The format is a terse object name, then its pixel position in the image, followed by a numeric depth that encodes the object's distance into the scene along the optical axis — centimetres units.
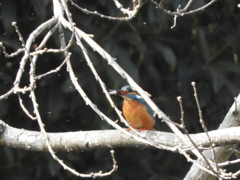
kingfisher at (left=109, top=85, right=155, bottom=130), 977
